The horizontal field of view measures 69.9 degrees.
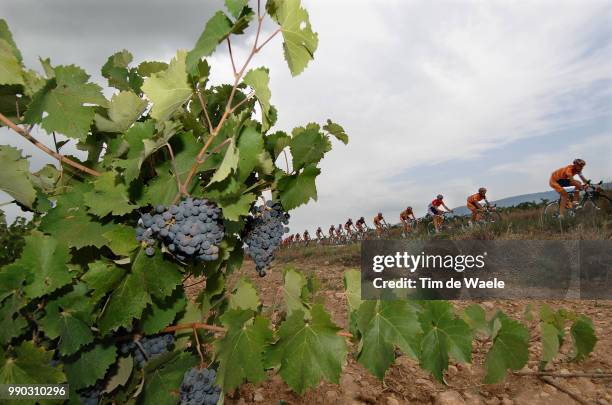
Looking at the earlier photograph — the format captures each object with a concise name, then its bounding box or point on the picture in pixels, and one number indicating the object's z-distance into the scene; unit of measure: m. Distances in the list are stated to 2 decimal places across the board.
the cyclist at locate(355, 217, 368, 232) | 25.50
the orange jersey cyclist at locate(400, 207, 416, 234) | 21.62
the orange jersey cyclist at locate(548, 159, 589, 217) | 13.83
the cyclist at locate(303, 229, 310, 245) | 30.92
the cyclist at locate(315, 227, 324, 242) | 30.31
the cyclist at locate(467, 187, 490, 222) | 17.55
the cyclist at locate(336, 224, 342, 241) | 28.71
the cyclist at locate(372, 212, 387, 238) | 24.25
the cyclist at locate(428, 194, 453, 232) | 19.48
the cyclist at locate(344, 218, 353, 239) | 26.50
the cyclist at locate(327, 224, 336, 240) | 29.16
